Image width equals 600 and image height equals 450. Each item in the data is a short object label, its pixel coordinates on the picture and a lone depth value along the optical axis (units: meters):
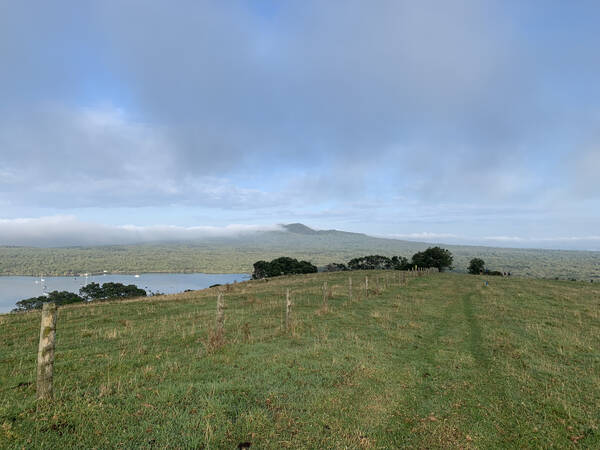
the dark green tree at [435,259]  89.88
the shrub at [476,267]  90.56
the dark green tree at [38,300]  69.84
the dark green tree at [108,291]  78.62
